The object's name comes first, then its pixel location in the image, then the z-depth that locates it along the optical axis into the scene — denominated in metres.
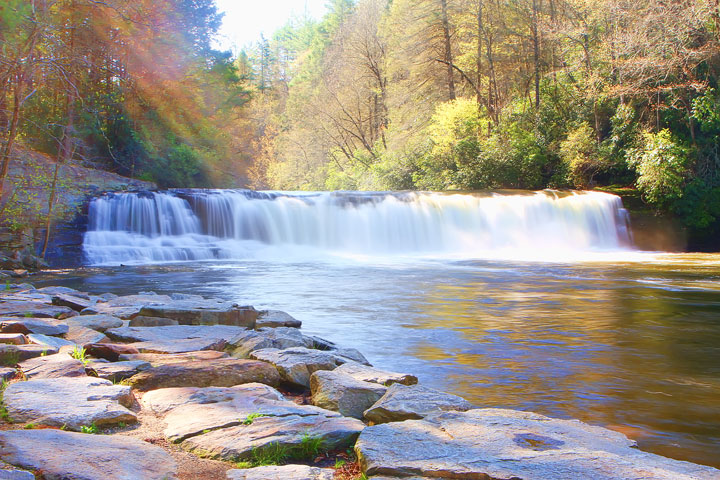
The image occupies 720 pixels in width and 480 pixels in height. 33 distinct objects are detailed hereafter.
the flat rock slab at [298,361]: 4.75
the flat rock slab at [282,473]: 2.69
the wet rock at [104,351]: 4.91
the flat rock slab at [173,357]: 4.79
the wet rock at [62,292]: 8.78
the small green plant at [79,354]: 4.62
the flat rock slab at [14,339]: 4.74
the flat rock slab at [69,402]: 3.17
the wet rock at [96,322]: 6.25
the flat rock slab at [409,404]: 3.81
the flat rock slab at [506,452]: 2.82
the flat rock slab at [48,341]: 4.94
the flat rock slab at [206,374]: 4.27
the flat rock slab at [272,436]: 3.04
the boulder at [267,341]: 5.57
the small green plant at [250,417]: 3.40
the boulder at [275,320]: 7.41
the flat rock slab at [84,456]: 2.45
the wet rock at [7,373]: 3.91
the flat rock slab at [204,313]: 7.08
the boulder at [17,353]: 4.35
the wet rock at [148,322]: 6.70
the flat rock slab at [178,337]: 5.40
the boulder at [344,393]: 4.07
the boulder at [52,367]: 4.04
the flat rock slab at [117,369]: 4.29
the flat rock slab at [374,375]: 4.71
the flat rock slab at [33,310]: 6.52
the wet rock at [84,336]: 5.27
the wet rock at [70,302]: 7.68
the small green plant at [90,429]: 3.09
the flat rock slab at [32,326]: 5.41
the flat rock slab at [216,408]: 3.35
